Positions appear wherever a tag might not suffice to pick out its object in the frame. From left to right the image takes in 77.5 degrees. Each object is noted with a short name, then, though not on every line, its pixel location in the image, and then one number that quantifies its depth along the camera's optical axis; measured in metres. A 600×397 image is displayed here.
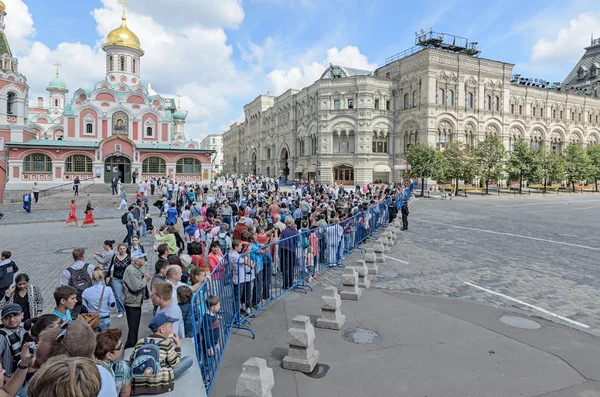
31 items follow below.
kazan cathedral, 37.94
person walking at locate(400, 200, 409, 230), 18.52
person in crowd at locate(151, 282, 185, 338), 4.72
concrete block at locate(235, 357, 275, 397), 4.05
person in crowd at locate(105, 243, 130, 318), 6.88
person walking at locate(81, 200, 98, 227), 19.41
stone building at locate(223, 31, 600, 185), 50.97
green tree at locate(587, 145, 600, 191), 55.72
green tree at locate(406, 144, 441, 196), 42.91
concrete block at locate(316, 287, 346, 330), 6.95
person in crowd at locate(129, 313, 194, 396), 3.36
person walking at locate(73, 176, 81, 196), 31.59
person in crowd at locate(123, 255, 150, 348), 6.07
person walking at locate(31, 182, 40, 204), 28.49
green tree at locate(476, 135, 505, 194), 45.16
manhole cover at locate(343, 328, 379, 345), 6.52
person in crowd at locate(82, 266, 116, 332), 5.84
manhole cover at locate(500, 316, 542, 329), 7.17
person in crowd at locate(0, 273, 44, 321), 5.55
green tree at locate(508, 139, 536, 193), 47.82
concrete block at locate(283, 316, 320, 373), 5.46
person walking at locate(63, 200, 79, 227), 19.89
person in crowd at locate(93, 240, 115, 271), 7.49
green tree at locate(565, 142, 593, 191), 54.59
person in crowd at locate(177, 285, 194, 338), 5.18
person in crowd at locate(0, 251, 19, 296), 6.72
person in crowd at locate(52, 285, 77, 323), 4.91
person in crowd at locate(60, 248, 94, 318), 6.34
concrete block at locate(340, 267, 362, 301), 8.51
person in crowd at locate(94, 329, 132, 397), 3.30
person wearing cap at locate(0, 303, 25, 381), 3.94
